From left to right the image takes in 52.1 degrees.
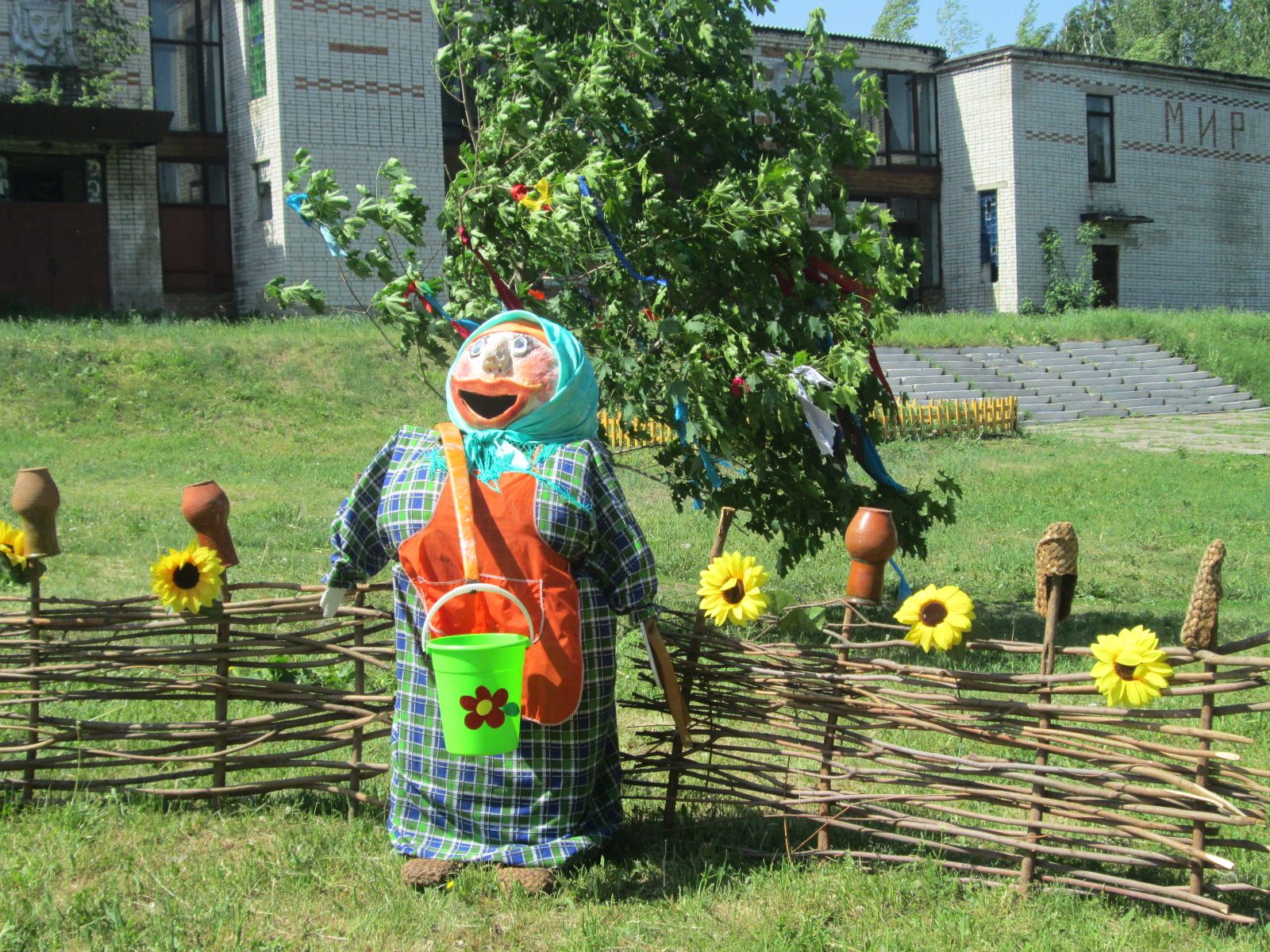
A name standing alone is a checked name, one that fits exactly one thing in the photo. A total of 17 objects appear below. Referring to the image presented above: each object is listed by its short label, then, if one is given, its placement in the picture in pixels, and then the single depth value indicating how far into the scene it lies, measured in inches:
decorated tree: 231.0
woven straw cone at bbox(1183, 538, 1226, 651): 135.7
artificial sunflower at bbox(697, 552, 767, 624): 164.4
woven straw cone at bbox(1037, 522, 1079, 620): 144.9
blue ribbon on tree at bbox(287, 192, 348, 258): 231.3
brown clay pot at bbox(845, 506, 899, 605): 161.8
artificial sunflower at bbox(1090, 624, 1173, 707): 136.6
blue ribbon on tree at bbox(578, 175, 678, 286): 218.7
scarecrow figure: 149.7
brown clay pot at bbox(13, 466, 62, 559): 180.4
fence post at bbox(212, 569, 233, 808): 183.8
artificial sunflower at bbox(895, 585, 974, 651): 150.9
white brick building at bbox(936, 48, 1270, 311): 1144.2
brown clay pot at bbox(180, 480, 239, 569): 177.6
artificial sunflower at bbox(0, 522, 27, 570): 181.6
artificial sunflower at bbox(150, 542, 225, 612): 172.6
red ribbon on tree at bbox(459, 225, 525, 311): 233.6
